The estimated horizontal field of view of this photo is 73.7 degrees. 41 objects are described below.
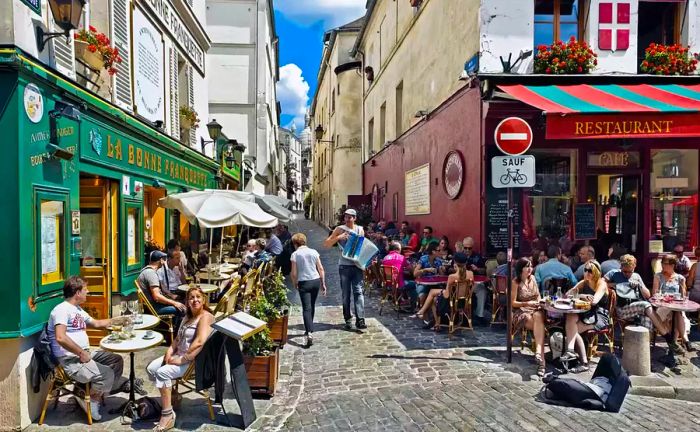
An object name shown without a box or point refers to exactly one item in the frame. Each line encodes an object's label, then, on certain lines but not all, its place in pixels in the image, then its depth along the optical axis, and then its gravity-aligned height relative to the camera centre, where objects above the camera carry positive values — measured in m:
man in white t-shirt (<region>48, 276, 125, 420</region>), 4.21 -1.25
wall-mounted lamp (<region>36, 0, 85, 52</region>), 4.80 +2.03
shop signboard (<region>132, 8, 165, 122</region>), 8.40 +2.71
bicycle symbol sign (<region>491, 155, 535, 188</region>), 5.65 +0.47
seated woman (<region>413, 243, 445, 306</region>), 8.05 -1.08
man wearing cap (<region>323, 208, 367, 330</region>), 7.25 -1.07
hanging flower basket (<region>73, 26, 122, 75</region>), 6.26 +2.23
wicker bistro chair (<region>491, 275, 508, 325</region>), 7.17 -1.43
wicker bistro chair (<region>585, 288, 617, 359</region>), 5.84 -1.57
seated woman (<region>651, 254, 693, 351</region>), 6.11 -1.02
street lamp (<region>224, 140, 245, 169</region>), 17.72 +2.30
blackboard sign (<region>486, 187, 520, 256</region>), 8.45 -0.25
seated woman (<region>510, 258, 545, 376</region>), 5.89 -1.20
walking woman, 6.64 -1.01
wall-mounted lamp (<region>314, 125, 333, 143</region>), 32.80 +5.41
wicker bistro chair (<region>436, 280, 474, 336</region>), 6.97 -1.48
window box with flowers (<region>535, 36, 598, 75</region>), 8.10 +2.61
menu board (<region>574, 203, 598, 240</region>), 8.75 -0.24
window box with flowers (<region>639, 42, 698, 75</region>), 8.34 +2.65
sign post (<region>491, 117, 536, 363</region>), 5.65 +0.57
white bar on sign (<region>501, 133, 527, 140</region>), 5.68 +0.88
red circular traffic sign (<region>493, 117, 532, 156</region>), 5.67 +0.88
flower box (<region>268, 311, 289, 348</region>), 5.80 -1.51
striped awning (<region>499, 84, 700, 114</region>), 6.77 +1.74
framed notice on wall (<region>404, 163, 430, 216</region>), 12.08 +0.51
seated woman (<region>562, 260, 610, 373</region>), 5.55 -1.32
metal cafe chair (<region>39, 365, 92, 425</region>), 4.28 -1.64
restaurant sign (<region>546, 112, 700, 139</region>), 6.68 +1.20
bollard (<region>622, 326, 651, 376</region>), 5.37 -1.67
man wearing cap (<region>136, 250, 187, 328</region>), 6.23 -1.13
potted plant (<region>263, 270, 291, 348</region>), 5.84 -1.28
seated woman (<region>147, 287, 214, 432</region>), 4.12 -1.30
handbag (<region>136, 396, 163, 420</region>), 4.26 -1.84
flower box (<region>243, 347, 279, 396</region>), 4.82 -1.70
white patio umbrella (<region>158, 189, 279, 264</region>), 7.60 +0.00
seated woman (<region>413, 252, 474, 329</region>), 6.92 -1.03
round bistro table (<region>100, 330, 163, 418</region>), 4.23 -1.26
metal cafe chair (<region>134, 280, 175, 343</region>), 5.84 -1.32
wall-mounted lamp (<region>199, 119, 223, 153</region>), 13.52 +2.31
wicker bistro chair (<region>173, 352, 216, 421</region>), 4.26 -1.71
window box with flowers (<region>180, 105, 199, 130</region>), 11.98 +2.39
